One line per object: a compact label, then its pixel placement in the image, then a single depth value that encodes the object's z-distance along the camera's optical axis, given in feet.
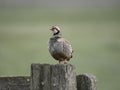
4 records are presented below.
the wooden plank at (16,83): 52.47
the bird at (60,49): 58.29
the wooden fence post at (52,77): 49.90
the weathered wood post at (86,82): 51.67
